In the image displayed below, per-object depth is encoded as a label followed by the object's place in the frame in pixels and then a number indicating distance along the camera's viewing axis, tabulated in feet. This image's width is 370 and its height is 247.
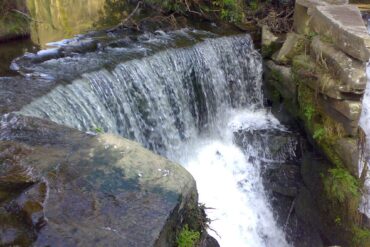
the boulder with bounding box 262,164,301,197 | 17.85
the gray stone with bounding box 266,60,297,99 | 20.11
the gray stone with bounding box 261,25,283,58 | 22.47
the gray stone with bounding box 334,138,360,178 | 16.51
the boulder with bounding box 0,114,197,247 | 7.14
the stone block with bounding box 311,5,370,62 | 16.24
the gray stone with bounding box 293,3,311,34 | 21.44
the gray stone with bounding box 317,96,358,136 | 16.70
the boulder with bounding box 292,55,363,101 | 16.53
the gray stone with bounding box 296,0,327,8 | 20.90
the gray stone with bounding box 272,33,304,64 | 20.54
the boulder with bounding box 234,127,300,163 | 18.74
